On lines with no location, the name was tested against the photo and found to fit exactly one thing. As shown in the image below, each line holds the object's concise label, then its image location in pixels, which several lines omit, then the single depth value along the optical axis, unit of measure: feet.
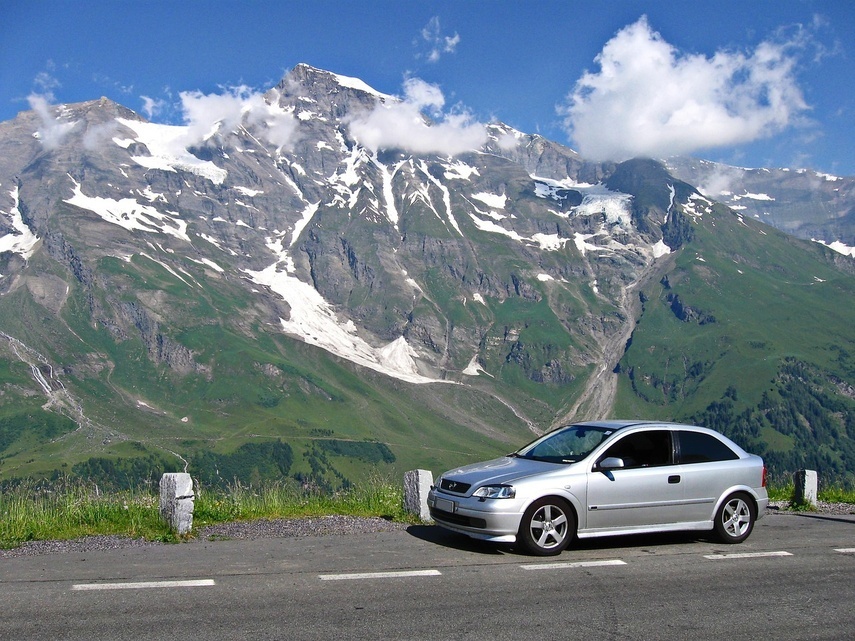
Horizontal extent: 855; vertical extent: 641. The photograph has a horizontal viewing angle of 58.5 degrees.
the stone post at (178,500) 46.50
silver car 41.37
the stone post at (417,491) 52.80
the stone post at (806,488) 65.05
